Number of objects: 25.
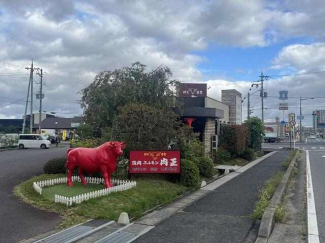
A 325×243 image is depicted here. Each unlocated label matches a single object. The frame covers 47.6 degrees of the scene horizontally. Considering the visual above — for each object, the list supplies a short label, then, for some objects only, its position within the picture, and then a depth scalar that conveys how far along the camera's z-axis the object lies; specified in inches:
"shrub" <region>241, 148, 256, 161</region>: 1098.7
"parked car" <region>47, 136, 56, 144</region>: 2080.5
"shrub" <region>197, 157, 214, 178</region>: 633.6
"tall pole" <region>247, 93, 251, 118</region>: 2190.0
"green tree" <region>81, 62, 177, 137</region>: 695.7
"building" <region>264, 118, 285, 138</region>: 2999.3
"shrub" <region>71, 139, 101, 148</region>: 598.5
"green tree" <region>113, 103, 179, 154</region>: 536.4
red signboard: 513.3
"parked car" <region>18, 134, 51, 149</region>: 1566.7
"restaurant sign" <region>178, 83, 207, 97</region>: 951.0
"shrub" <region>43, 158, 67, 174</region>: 572.1
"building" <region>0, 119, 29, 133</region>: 3194.9
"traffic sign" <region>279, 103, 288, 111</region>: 1681.7
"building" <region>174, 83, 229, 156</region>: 789.9
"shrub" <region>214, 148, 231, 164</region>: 900.2
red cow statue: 446.6
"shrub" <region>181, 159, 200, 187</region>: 522.6
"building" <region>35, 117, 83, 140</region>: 3021.4
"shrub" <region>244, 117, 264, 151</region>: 1272.1
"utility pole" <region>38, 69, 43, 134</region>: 1974.7
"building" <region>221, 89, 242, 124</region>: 1510.8
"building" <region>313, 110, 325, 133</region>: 4553.9
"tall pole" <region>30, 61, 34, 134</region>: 1754.4
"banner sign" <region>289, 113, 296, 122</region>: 1510.8
